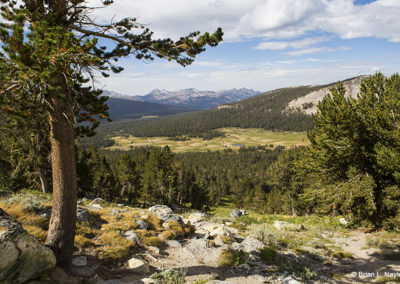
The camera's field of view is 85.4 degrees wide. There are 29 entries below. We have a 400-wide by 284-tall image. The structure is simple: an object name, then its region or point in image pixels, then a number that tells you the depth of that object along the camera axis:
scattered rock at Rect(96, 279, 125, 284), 7.21
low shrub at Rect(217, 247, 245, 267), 9.76
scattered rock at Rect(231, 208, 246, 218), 27.51
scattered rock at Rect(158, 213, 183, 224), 15.12
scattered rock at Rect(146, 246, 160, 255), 10.22
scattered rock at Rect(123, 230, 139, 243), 10.70
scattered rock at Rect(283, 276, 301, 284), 8.48
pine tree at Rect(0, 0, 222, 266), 5.23
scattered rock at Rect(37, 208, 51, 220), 10.89
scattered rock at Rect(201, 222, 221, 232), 15.36
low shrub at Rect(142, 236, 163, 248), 10.77
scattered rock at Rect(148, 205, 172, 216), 17.94
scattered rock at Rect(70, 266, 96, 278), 7.44
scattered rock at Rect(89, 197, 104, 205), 22.90
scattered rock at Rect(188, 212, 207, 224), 18.34
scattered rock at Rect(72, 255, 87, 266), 8.00
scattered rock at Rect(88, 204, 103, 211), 16.69
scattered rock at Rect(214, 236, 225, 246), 12.02
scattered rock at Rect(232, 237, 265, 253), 11.98
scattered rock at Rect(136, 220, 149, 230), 12.74
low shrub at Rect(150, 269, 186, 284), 7.29
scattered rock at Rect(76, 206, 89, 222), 12.26
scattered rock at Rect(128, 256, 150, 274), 8.38
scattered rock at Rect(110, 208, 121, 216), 15.23
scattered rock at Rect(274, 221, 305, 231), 19.16
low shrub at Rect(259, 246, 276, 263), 11.42
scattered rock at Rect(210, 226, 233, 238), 13.32
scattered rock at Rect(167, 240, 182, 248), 11.30
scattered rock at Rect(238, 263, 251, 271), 9.66
